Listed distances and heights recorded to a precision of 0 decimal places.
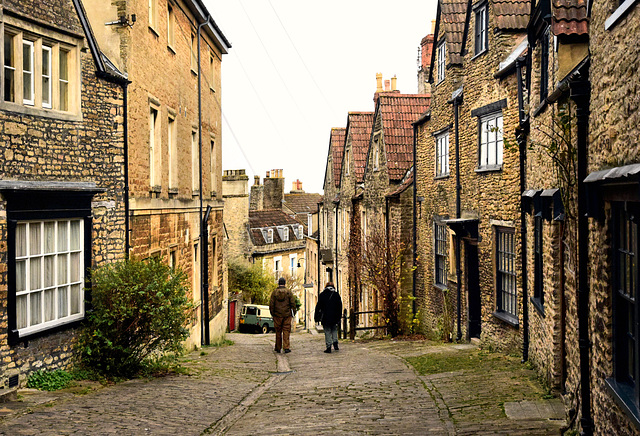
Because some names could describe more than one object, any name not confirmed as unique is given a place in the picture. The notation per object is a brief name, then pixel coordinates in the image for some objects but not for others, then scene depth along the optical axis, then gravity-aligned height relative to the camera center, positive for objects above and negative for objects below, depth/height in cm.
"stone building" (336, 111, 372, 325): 2738 +130
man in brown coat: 1680 -217
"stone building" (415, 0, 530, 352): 1421 +92
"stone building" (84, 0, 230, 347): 1407 +240
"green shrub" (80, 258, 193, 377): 1184 -167
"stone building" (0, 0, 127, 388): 1034 +82
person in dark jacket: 1717 -234
